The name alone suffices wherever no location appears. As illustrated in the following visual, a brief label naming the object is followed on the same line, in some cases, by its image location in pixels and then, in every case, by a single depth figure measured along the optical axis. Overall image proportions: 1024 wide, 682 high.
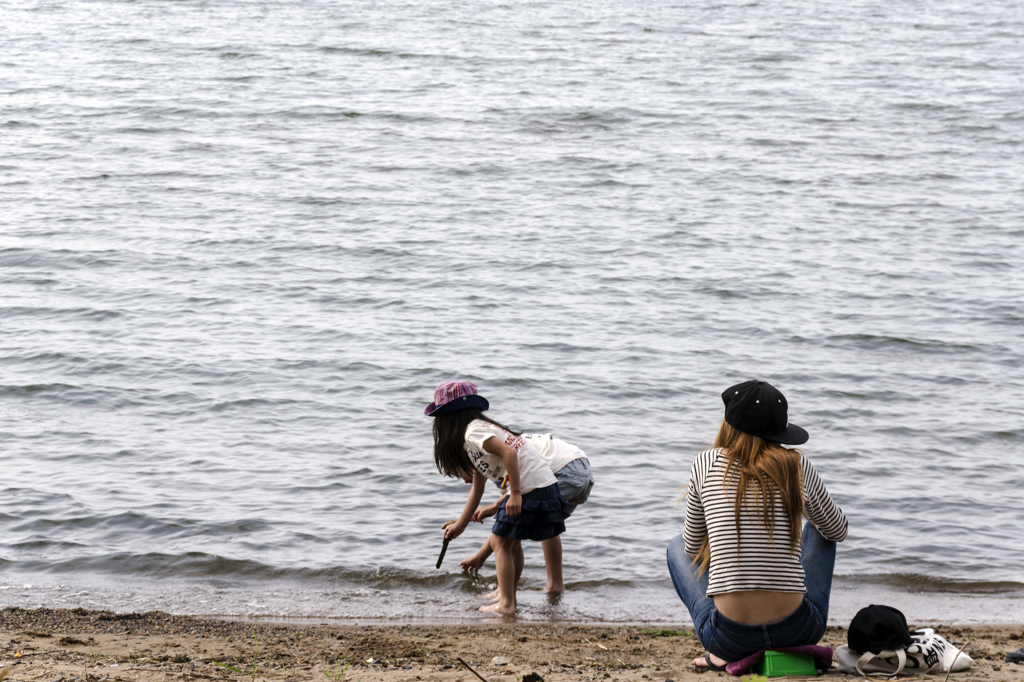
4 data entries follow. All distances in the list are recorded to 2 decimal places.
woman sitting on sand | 7.92
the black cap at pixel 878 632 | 8.17
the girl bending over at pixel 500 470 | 10.72
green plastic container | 7.96
